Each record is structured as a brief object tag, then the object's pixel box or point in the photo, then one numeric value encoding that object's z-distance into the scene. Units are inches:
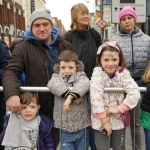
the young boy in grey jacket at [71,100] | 95.8
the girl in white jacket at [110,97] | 94.5
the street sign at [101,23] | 566.6
